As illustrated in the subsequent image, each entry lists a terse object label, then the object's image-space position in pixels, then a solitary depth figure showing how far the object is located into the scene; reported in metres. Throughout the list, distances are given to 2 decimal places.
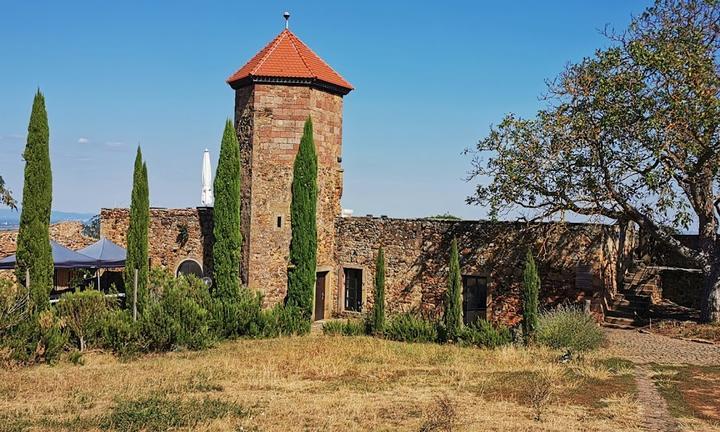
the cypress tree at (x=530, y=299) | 17.86
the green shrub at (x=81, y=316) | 15.41
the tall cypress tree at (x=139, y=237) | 17.64
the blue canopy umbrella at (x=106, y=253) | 20.97
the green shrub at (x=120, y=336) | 15.49
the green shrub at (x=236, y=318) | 17.94
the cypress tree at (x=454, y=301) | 18.27
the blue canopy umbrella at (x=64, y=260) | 19.45
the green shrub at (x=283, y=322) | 18.66
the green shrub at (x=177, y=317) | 15.95
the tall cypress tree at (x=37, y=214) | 15.40
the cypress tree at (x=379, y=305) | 19.34
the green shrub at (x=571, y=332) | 16.27
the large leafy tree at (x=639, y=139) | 16.55
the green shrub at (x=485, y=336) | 17.31
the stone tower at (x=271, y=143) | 20.52
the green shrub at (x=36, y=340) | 13.88
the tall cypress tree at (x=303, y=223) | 20.28
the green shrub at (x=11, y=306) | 14.07
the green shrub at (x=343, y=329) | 19.20
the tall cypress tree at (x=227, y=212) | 20.25
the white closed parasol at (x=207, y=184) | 24.14
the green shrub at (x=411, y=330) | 18.45
